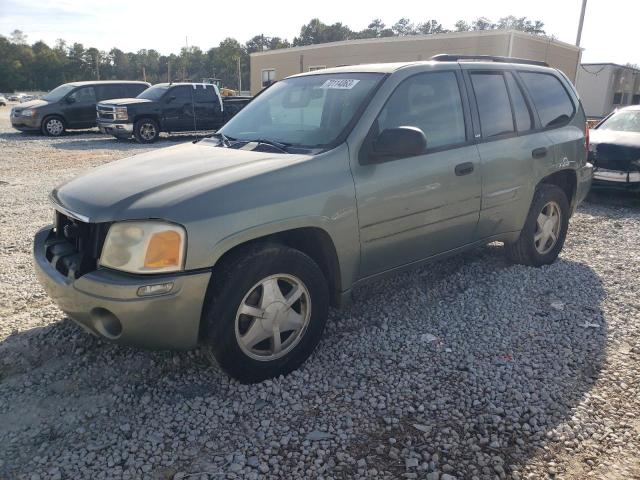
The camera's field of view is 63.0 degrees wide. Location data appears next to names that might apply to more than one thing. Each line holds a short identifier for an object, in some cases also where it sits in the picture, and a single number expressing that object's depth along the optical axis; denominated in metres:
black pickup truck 15.30
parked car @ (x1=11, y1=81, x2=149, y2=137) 17.03
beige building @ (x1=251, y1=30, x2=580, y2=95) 23.94
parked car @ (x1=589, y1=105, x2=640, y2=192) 8.06
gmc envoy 2.68
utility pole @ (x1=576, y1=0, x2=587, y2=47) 24.98
